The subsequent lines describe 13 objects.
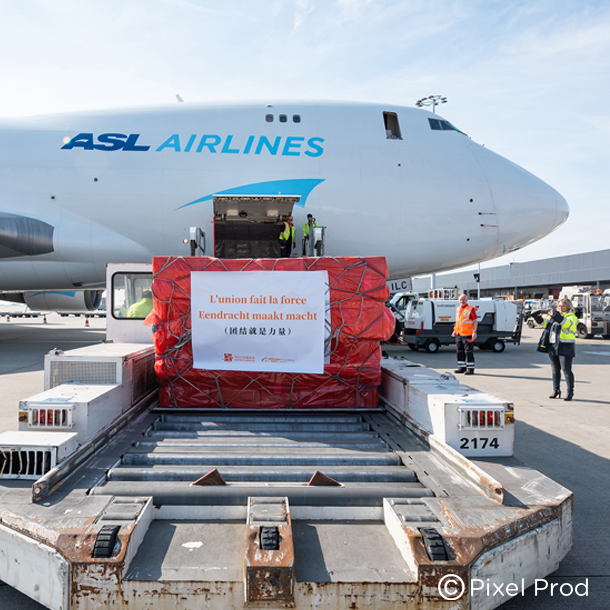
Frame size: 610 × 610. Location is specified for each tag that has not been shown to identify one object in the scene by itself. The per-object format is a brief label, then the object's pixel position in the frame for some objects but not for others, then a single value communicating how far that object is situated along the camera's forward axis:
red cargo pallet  4.28
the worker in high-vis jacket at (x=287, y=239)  10.02
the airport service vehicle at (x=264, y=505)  1.96
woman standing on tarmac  7.73
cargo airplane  11.29
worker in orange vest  9.48
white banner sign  4.21
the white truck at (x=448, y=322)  14.65
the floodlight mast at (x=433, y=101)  36.90
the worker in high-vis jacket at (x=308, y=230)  10.56
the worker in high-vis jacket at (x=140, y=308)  5.55
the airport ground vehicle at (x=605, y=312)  21.37
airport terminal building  50.28
